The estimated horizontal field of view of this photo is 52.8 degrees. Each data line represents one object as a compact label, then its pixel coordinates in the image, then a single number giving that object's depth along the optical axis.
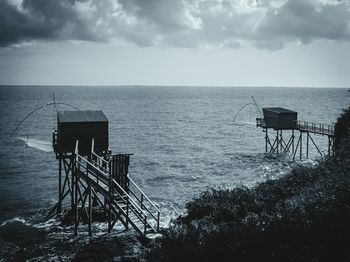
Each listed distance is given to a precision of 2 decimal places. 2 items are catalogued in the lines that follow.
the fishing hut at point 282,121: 44.01
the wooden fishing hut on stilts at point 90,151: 18.06
